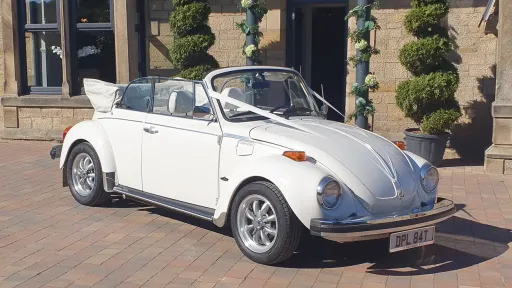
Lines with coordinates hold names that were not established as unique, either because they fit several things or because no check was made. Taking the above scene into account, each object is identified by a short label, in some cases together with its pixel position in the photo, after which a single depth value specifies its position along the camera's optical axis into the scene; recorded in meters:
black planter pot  10.19
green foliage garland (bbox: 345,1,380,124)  9.83
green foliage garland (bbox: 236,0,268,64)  10.63
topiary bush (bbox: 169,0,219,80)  11.02
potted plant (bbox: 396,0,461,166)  10.08
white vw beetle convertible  5.43
